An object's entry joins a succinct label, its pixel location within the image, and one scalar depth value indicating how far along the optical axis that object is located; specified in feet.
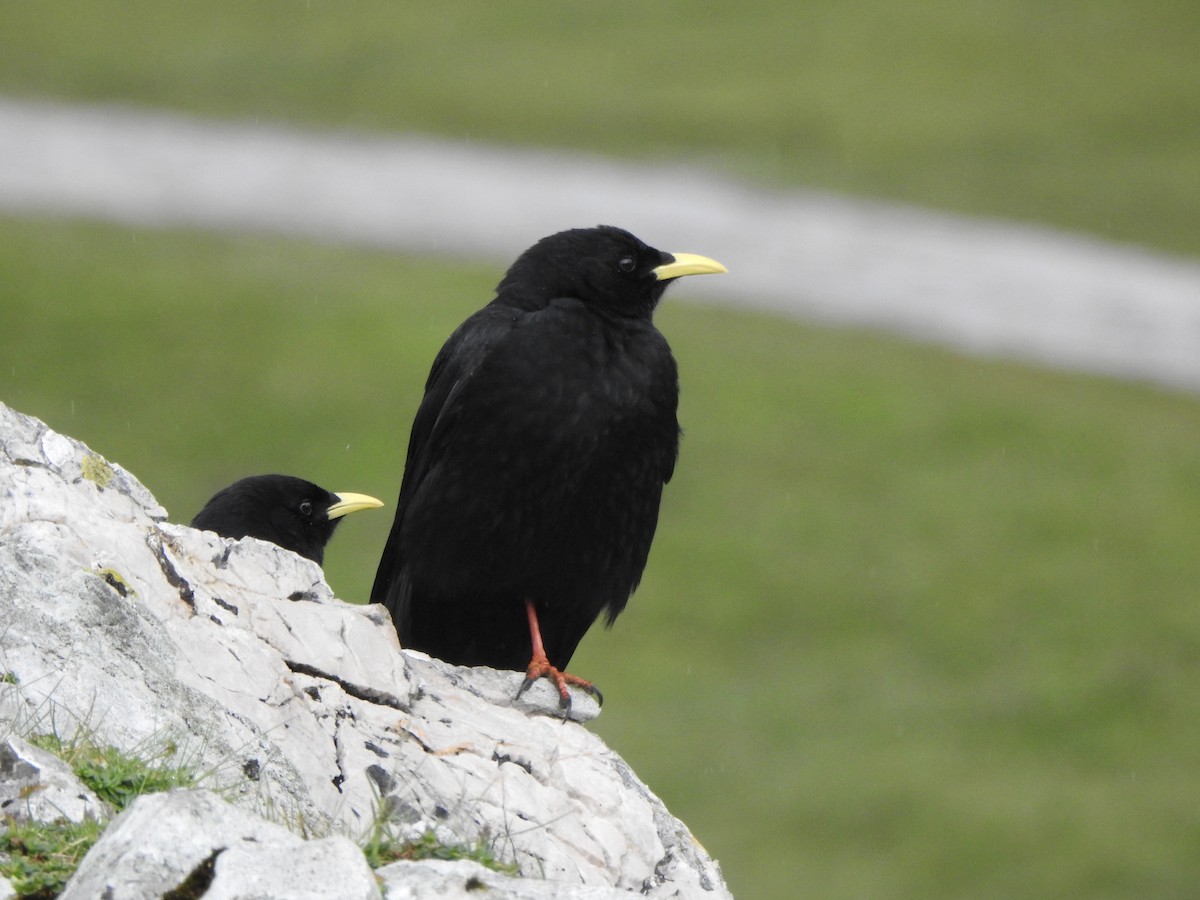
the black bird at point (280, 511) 56.54
